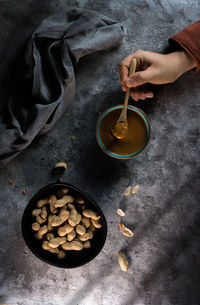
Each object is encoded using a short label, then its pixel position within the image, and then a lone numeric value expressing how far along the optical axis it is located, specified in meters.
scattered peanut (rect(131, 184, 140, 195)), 0.80
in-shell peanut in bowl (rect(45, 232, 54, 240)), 0.74
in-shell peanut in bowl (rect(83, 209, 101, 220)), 0.73
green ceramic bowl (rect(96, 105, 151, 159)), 0.74
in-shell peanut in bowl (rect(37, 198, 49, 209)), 0.75
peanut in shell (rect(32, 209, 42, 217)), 0.74
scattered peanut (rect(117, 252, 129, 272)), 0.77
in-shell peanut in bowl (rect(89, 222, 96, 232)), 0.75
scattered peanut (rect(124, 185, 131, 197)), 0.79
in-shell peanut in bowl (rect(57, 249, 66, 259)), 0.73
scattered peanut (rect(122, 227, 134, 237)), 0.78
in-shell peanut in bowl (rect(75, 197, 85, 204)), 0.75
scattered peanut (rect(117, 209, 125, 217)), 0.79
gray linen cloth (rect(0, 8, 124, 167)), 0.73
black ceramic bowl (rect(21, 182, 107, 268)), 0.69
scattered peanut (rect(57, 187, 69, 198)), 0.75
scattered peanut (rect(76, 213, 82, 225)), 0.73
